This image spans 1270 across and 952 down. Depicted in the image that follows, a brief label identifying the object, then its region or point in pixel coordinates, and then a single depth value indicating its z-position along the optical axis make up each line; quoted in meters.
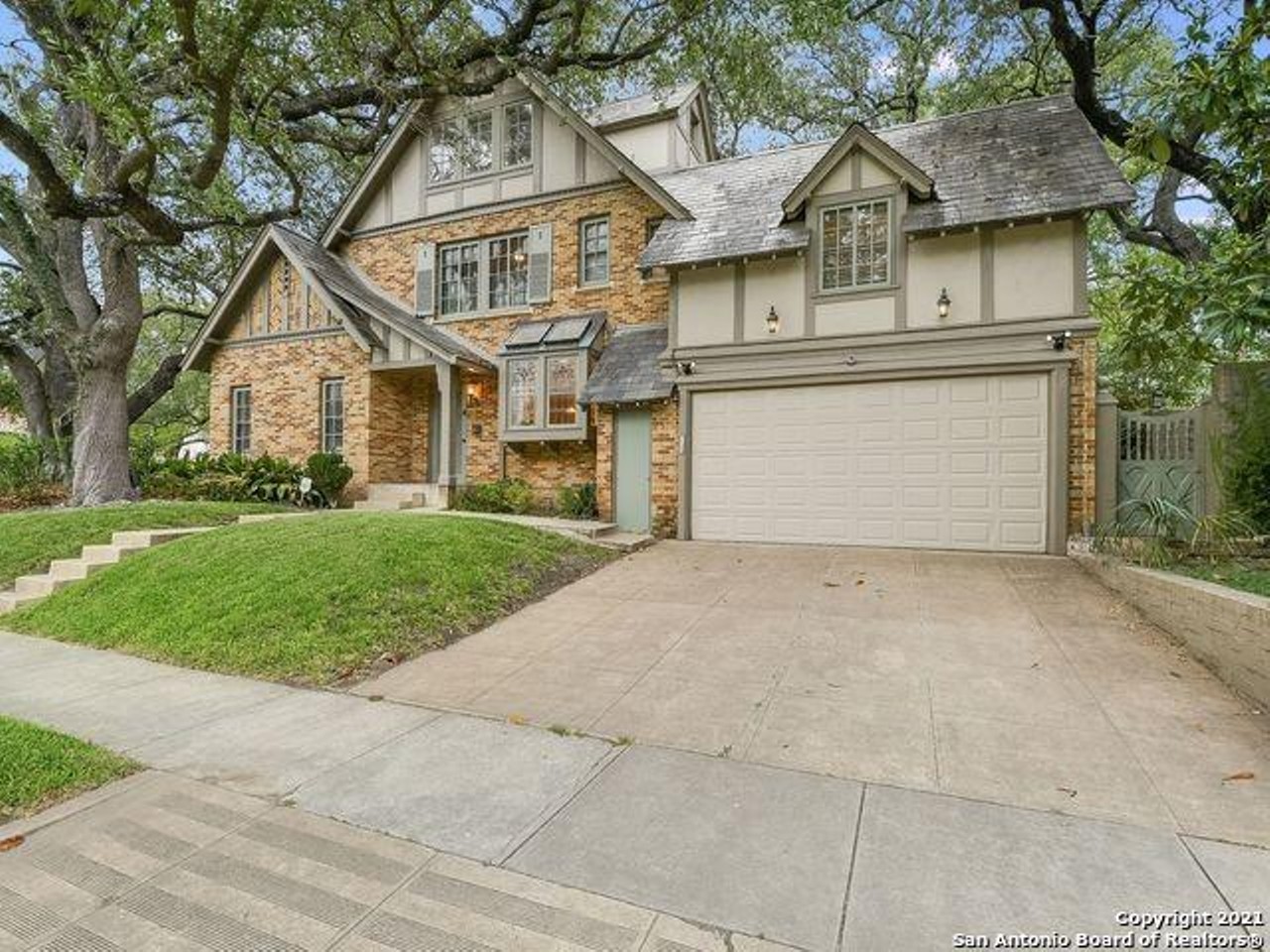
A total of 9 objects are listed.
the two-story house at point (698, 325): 8.83
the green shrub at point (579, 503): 11.48
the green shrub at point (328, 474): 12.30
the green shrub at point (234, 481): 12.48
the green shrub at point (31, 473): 13.07
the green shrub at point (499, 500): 12.16
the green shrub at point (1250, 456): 6.61
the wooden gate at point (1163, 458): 7.71
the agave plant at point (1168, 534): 6.05
